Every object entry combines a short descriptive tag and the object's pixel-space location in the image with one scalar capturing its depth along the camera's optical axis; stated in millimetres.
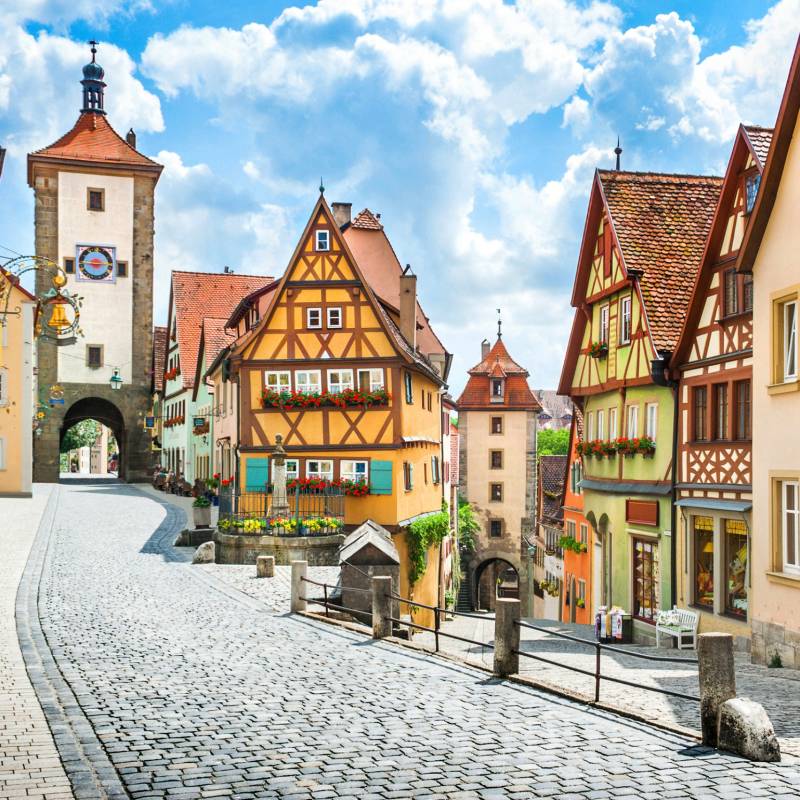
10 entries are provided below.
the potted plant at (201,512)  30578
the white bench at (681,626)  20469
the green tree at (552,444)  96125
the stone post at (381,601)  15461
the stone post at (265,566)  22781
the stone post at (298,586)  17938
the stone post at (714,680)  9281
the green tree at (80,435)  91562
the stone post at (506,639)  12484
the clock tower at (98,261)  58531
